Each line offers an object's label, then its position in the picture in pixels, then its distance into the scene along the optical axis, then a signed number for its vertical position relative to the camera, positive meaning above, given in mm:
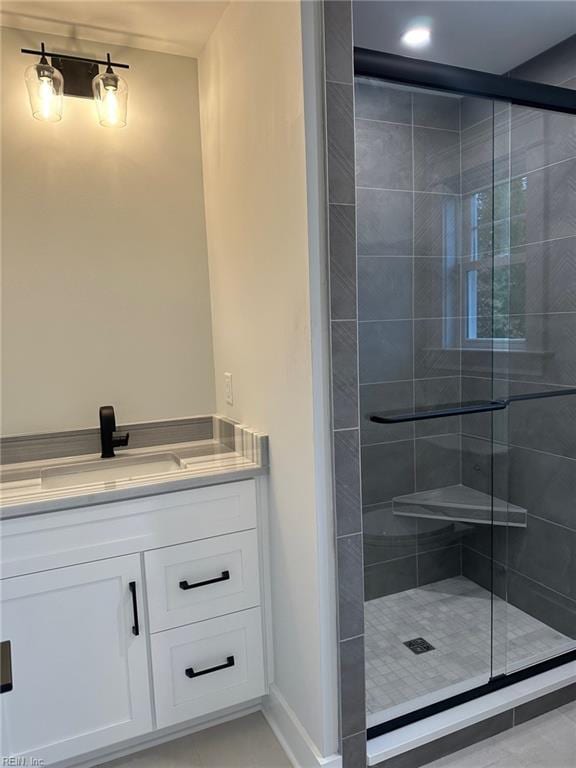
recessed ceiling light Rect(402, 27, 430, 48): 1969 +1151
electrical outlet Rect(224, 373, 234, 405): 2076 -205
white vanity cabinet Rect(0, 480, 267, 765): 1485 -858
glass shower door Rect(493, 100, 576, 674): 2025 -286
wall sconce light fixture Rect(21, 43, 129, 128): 1810 +935
